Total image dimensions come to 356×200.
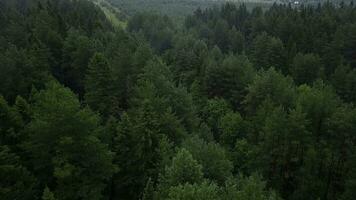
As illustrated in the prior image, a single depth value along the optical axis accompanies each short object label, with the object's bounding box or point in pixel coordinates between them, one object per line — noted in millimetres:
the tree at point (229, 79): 63094
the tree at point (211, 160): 34375
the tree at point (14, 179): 29000
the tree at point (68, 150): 30891
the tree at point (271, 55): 78500
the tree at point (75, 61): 56500
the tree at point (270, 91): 55031
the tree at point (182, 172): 29703
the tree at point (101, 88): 45625
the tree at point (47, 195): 26797
